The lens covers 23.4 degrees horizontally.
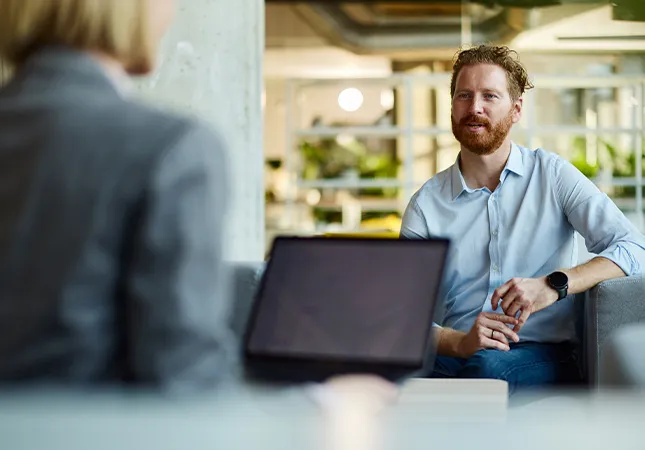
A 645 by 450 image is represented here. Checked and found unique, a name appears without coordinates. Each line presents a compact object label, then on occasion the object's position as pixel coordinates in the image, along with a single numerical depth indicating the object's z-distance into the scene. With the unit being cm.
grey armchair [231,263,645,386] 416
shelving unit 1135
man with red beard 403
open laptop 193
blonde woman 130
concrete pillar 592
